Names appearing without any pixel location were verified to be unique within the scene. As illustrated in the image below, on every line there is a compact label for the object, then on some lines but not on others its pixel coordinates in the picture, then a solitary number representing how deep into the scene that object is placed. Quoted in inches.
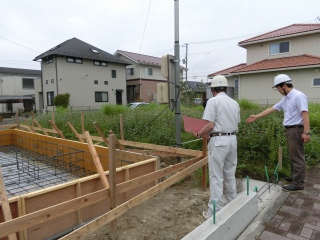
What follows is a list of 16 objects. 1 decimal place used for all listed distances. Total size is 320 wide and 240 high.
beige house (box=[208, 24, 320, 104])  591.8
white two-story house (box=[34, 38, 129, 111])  844.6
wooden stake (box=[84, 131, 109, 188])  101.5
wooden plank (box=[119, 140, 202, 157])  153.9
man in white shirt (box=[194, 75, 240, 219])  108.0
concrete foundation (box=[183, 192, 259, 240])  88.4
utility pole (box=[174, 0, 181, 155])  182.9
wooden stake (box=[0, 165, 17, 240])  81.5
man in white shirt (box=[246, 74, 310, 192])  137.3
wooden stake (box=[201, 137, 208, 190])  147.5
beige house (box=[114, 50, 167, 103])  1135.0
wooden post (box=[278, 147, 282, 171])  167.3
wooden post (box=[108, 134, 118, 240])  91.8
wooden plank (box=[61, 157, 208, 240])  76.4
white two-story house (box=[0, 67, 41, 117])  1118.7
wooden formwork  75.7
